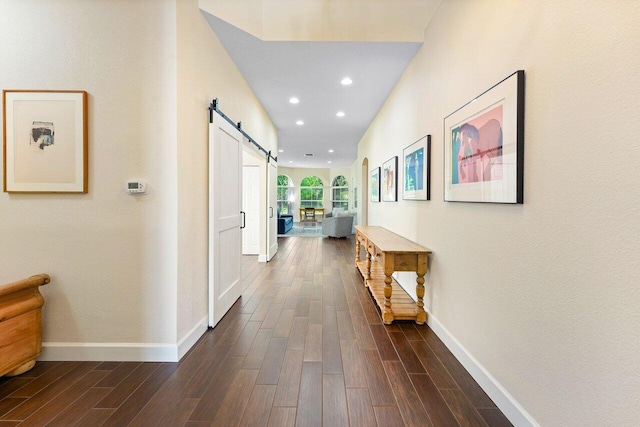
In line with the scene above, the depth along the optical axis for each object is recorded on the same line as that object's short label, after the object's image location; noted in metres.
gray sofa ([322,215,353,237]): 8.98
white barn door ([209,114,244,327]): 2.63
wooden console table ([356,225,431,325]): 2.71
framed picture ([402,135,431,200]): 2.79
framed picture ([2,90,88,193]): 2.07
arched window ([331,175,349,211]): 15.11
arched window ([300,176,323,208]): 15.83
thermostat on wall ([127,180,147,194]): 2.06
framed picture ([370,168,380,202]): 5.38
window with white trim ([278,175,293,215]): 15.52
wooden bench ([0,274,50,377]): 1.80
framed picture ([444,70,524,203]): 1.49
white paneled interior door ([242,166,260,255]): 6.12
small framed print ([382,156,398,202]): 4.04
